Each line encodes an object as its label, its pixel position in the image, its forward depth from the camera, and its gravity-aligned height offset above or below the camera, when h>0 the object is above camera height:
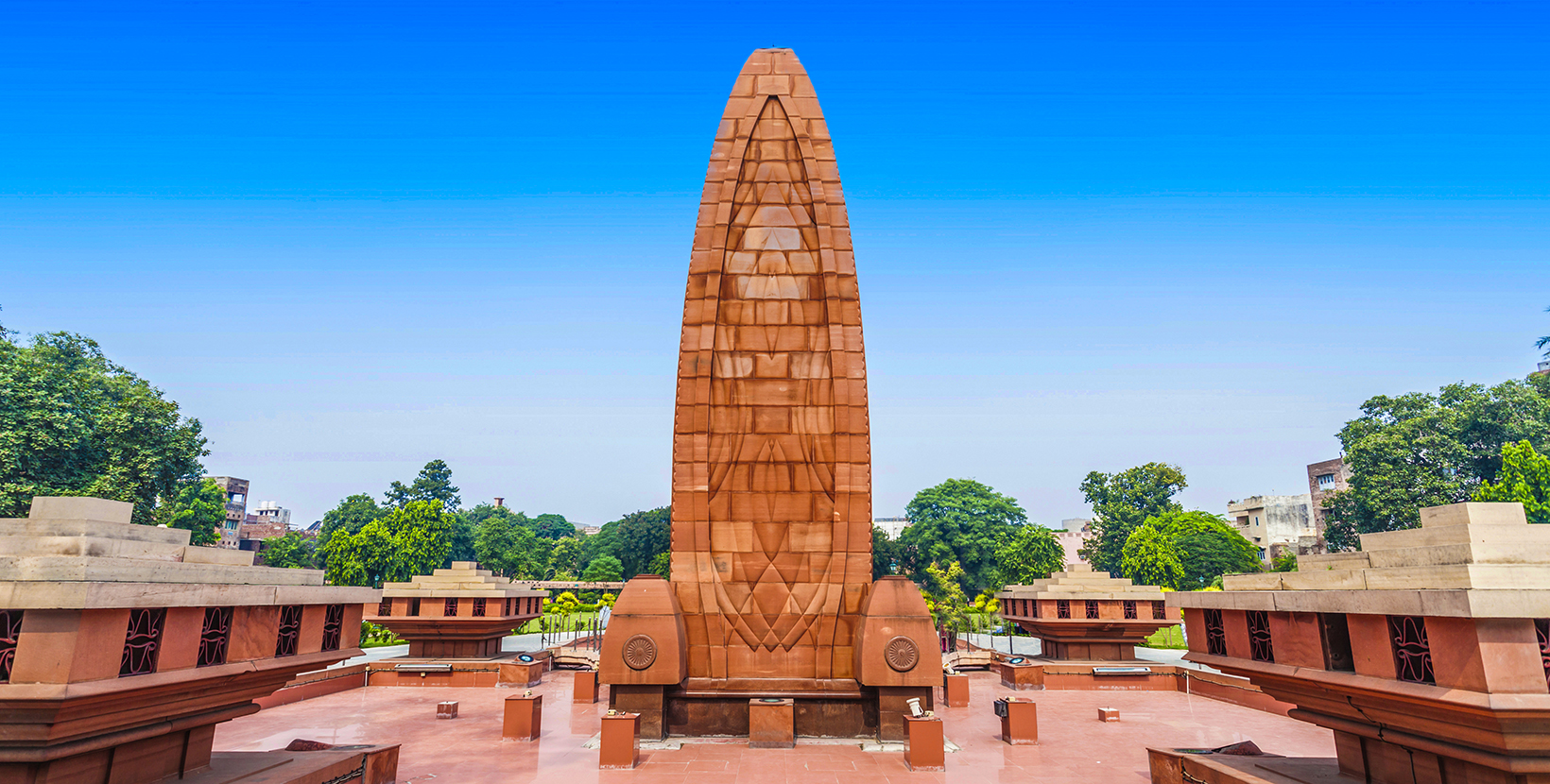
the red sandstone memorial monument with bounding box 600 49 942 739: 15.00 +1.62
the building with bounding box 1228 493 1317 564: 71.50 +3.98
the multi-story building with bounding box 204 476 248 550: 81.00 +5.75
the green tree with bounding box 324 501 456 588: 51.06 +0.77
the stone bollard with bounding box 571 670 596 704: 19.75 -3.20
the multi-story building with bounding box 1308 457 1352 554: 68.00 +7.65
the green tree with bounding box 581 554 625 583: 67.44 -0.83
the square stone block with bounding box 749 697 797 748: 14.30 -2.96
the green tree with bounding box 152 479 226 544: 42.91 +2.68
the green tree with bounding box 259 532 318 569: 61.22 +0.45
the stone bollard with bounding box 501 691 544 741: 15.22 -3.08
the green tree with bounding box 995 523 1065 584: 49.31 +0.53
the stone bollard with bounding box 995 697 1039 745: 15.22 -3.08
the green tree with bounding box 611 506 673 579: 68.69 +1.94
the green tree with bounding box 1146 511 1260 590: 56.94 +1.14
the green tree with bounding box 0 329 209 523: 28.45 +4.88
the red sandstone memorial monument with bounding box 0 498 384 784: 6.66 -0.83
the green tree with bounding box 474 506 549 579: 70.38 +0.87
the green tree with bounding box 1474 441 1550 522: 31.05 +3.60
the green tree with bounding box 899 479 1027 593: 66.62 +3.38
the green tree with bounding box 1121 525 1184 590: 47.34 +0.29
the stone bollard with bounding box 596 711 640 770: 12.91 -3.03
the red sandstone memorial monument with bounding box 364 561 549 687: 23.44 -1.98
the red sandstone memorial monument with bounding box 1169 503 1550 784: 6.68 -0.77
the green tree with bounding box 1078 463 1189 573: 61.09 +5.08
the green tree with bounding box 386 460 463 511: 72.62 +6.63
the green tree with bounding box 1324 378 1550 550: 39.97 +6.35
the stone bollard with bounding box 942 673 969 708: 20.00 -3.25
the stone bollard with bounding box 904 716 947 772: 13.02 -3.05
